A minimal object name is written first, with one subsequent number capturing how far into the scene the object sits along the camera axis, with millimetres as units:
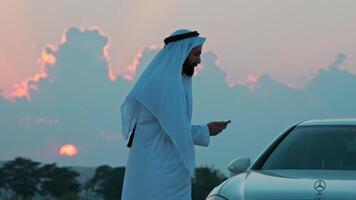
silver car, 6664
